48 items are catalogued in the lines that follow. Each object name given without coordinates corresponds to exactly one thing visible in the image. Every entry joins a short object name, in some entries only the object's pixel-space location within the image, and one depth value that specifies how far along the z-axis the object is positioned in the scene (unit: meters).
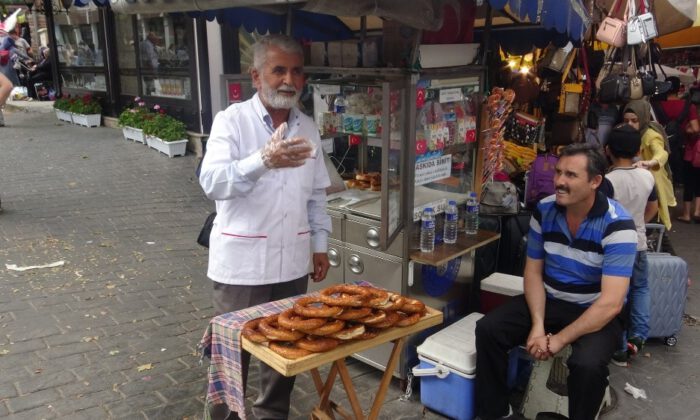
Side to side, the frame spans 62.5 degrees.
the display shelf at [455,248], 3.34
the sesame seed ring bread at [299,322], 2.18
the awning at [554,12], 2.91
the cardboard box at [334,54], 3.63
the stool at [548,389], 3.17
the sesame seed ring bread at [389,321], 2.33
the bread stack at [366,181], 3.98
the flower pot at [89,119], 13.02
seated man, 2.90
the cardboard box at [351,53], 3.52
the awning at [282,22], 4.02
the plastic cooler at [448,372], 3.22
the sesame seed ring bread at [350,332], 2.21
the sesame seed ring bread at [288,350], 2.13
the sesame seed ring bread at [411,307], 2.47
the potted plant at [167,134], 9.96
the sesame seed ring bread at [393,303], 2.37
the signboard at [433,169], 3.49
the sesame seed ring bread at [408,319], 2.42
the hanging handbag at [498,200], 4.34
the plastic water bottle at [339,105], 3.73
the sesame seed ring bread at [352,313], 2.26
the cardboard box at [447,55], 3.36
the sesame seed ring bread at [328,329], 2.18
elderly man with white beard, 2.54
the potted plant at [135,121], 10.92
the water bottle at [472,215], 3.84
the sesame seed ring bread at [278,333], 2.19
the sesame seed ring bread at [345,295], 2.28
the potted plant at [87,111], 13.01
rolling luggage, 4.05
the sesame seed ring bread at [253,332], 2.25
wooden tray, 2.10
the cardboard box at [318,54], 3.75
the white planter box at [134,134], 10.97
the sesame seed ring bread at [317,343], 2.17
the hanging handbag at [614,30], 5.12
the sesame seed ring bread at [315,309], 2.22
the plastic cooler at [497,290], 3.85
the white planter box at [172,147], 9.93
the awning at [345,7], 2.68
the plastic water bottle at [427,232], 3.47
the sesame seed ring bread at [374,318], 2.29
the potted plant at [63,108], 13.70
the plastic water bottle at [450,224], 3.64
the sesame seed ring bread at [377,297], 2.35
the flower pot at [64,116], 13.74
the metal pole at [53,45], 14.48
